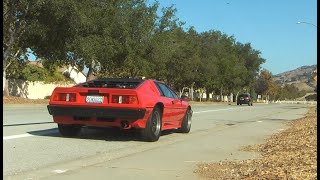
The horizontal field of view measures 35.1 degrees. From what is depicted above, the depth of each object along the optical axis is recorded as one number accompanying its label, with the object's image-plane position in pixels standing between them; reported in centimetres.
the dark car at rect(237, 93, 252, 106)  6250
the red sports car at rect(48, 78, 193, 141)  1036
